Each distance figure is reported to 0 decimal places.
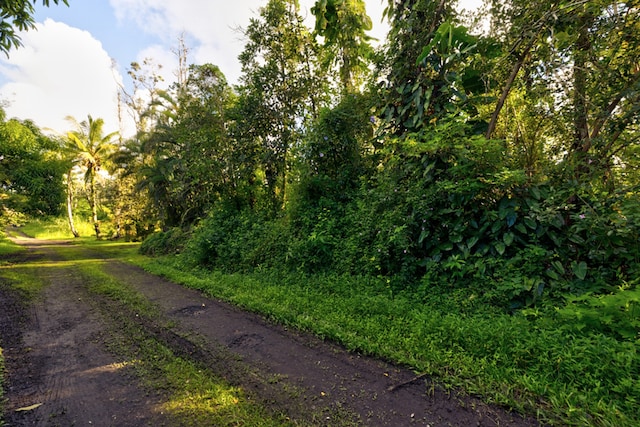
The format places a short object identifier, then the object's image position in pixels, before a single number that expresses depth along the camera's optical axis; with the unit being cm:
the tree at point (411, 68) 511
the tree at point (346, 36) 650
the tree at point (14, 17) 326
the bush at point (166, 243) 1219
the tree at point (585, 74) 348
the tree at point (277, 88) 875
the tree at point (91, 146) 2395
